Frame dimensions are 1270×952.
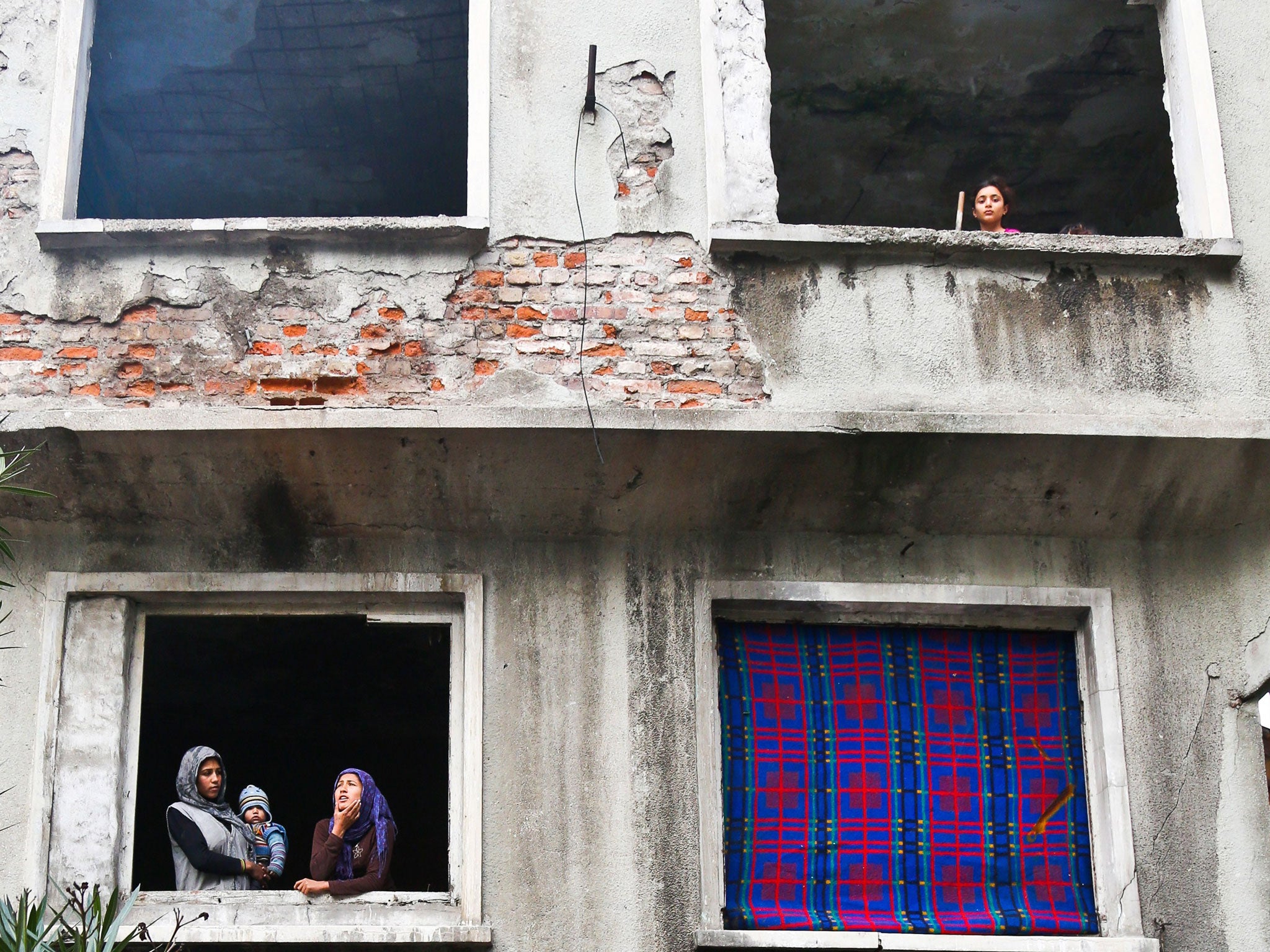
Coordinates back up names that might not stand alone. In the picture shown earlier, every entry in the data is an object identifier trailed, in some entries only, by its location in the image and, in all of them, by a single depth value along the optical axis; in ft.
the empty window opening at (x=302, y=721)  32.42
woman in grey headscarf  20.35
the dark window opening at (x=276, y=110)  27.43
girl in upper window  24.29
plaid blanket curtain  20.62
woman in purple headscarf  20.20
